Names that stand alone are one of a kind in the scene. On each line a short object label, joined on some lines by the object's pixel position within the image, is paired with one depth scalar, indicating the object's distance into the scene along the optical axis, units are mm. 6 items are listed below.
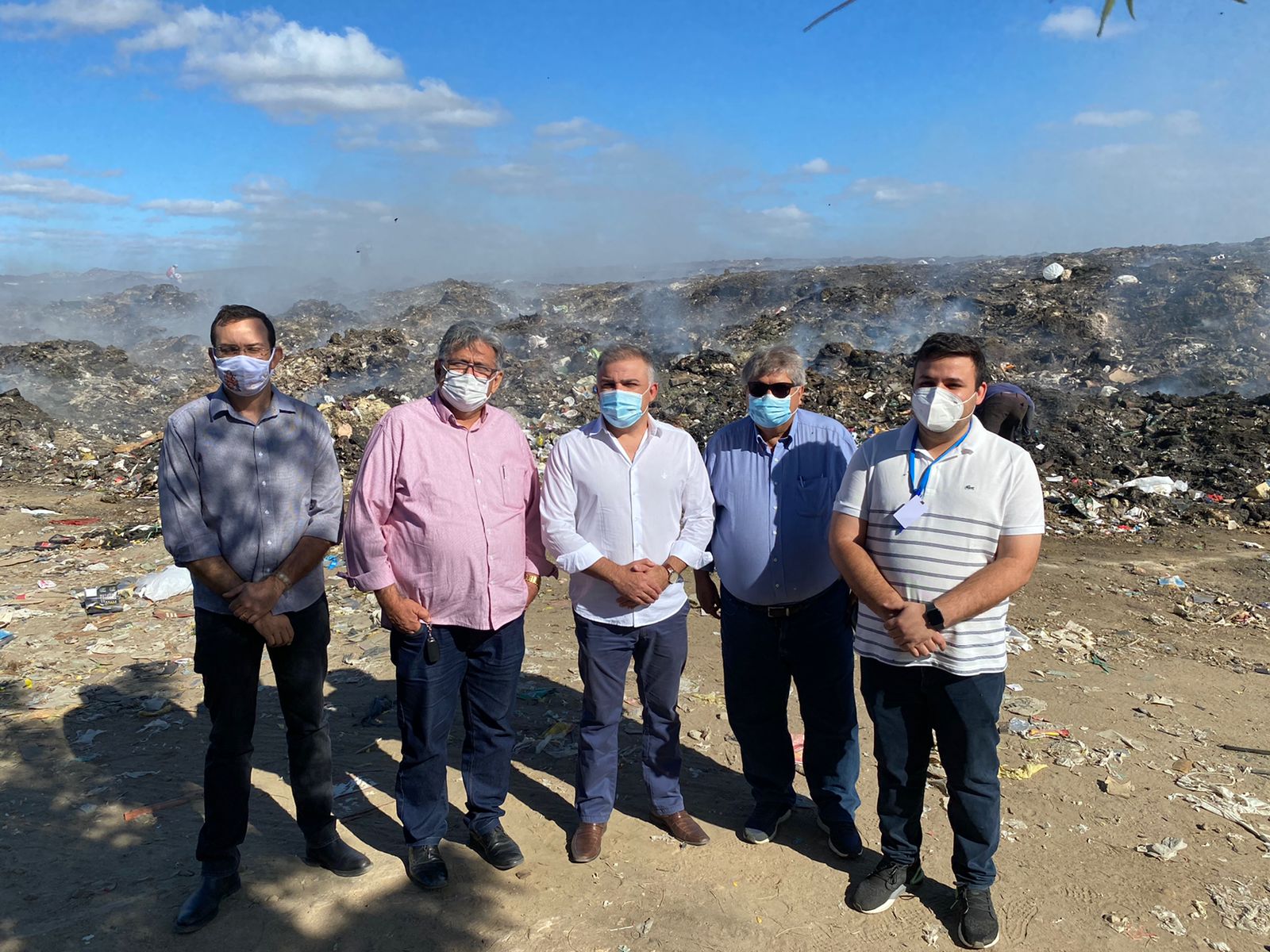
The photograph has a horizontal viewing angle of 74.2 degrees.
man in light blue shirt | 2885
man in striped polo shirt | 2406
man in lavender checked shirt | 2486
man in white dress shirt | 2830
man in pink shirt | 2652
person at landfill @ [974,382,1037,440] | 4402
